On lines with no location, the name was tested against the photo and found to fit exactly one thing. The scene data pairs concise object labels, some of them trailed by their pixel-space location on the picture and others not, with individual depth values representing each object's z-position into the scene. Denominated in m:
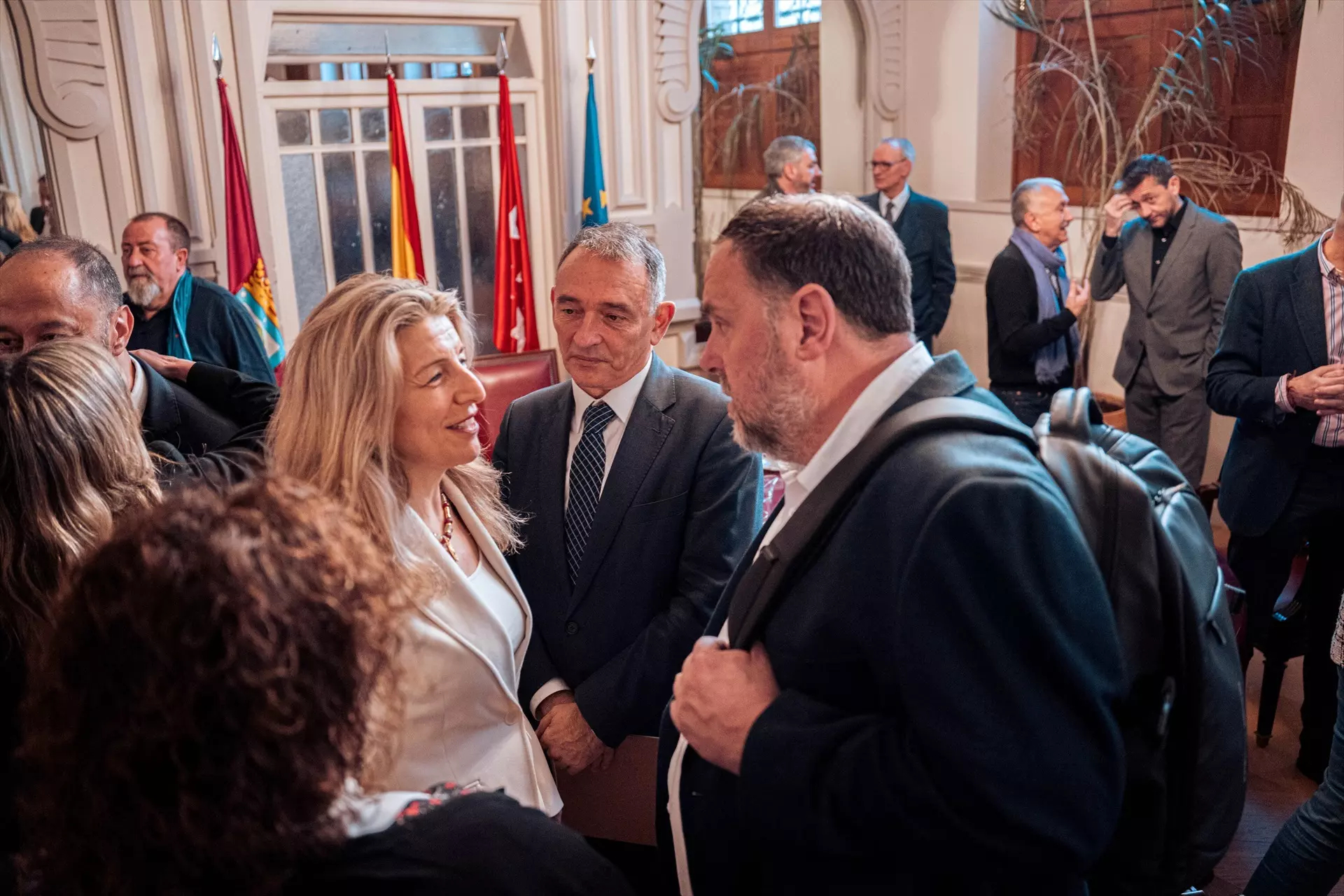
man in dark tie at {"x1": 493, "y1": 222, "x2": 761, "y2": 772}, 1.93
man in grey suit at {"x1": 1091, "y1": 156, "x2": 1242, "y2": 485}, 4.21
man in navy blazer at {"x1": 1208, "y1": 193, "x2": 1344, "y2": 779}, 2.80
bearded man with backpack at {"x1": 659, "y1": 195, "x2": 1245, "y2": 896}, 1.06
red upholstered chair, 3.30
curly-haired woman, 0.81
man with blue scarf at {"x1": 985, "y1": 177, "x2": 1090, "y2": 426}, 4.15
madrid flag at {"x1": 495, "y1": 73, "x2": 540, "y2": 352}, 5.36
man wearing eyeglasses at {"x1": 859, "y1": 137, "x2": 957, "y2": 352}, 5.75
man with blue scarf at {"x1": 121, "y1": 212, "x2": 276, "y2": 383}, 3.72
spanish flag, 5.00
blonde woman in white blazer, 1.54
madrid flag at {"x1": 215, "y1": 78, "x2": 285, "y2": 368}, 4.48
